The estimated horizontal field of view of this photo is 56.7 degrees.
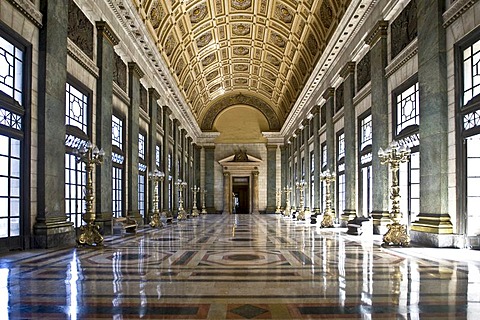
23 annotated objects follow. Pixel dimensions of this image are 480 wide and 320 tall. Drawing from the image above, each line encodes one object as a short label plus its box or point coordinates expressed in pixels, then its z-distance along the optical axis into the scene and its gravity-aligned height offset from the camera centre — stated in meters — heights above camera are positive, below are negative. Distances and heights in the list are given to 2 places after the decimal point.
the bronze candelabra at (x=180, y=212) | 28.37 -2.14
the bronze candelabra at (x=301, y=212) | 27.44 -2.11
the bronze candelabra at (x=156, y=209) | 19.67 -1.34
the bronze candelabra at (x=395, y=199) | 11.15 -0.56
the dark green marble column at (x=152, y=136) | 22.70 +2.24
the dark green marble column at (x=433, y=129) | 10.77 +1.20
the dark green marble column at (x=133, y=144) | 18.56 +1.49
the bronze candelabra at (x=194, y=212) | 34.87 -2.65
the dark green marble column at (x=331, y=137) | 22.94 +2.13
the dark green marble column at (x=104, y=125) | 14.54 +1.83
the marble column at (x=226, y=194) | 43.81 -1.53
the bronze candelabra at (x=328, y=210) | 19.81 -1.45
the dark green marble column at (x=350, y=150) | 18.94 +1.19
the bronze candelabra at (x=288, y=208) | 34.92 -2.45
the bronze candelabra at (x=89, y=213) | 10.96 -0.83
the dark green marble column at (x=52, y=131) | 10.52 +1.19
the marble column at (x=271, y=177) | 44.00 +0.07
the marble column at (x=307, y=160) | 30.31 +1.21
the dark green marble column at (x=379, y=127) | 14.86 +1.73
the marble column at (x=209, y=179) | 44.25 -0.04
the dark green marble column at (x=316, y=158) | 26.39 +1.21
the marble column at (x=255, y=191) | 43.80 -1.26
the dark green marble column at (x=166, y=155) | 26.08 +1.46
